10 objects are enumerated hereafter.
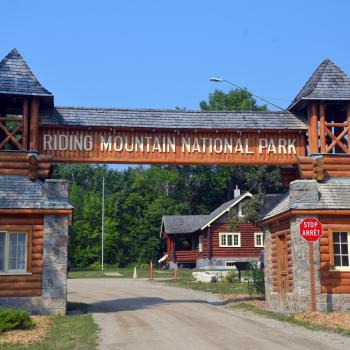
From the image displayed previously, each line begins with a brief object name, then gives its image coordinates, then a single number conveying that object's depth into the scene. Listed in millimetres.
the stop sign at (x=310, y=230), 17297
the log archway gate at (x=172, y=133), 19625
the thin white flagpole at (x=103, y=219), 64475
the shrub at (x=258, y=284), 24297
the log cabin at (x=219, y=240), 55375
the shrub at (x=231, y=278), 35281
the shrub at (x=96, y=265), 62575
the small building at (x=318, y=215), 18344
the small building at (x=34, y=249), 18250
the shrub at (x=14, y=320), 14344
